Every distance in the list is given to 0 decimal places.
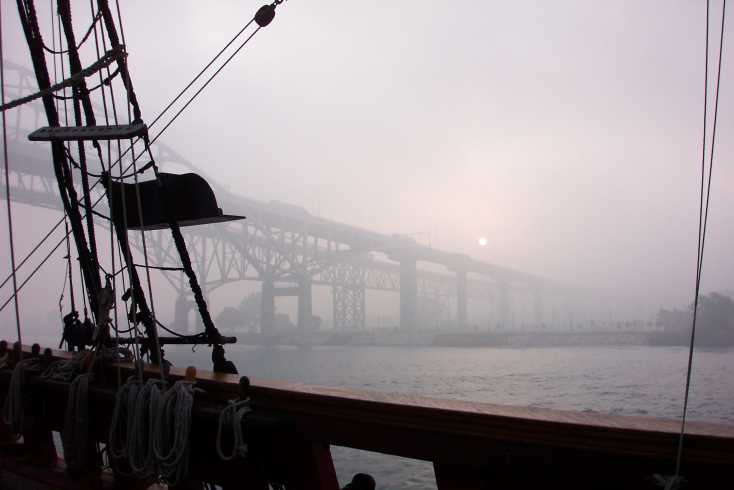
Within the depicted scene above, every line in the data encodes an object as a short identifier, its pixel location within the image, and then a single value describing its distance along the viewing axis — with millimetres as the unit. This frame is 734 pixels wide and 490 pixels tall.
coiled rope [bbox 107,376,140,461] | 2423
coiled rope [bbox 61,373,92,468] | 2707
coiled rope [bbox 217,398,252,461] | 2055
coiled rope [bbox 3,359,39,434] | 3104
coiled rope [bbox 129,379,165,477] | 2312
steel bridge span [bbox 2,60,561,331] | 39719
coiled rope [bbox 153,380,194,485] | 2225
